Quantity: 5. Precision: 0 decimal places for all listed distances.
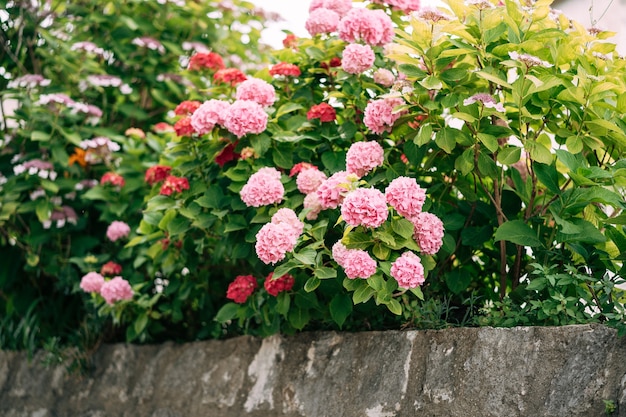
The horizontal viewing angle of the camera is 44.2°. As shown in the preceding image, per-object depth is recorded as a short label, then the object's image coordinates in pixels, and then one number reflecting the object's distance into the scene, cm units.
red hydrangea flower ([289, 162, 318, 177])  295
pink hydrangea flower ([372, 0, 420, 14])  330
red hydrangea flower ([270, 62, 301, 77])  321
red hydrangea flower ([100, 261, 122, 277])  385
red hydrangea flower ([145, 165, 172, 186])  351
